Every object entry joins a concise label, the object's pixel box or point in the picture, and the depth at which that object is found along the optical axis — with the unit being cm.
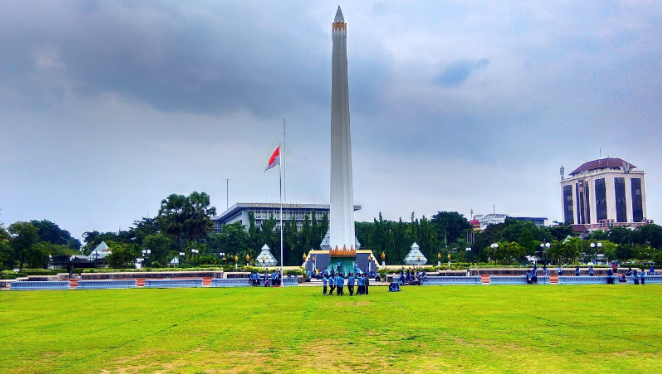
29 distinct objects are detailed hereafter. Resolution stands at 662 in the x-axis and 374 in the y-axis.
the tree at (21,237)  6109
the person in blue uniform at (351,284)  3005
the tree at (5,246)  5452
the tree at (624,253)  7062
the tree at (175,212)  7081
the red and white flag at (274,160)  4306
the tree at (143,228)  9819
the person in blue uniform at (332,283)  3125
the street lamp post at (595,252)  7863
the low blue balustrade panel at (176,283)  4278
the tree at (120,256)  5553
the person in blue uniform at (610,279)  3975
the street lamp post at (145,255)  5825
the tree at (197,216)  7088
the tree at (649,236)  9594
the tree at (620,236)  9831
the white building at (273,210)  13525
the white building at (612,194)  15025
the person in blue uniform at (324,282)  3108
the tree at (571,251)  5678
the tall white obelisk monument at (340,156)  4950
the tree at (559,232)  10614
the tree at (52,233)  11937
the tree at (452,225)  13275
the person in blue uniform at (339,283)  3059
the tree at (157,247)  6781
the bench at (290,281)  4391
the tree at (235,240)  8874
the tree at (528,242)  6906
